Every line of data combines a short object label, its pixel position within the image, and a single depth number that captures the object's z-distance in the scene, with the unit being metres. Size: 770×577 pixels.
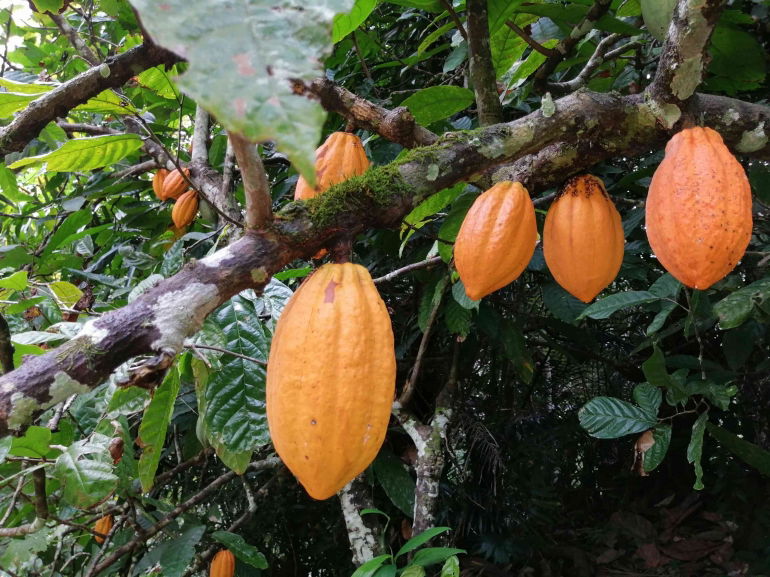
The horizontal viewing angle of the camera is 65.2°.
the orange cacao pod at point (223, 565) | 2.01
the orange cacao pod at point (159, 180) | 2.46
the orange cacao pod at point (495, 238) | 0.96
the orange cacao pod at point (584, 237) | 1.00
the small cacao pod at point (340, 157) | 1.39
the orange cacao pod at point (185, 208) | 2.35
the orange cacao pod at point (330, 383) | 0.66
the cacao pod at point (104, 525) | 2.07
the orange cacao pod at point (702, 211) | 0.81
